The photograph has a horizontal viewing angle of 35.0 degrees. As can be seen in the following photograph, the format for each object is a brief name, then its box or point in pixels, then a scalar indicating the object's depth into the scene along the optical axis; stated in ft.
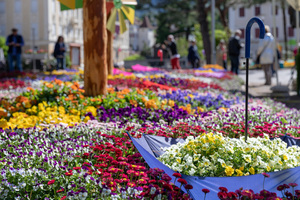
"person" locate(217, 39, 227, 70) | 96.32
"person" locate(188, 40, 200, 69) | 77.34
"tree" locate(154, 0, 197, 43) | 117.39
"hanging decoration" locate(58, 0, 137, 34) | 43.01
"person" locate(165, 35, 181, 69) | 66.74
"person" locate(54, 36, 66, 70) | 64.13
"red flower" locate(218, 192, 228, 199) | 10.09
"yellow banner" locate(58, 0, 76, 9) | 30.82
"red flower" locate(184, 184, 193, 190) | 10.67
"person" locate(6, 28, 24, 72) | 58.75
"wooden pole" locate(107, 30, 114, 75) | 47.09
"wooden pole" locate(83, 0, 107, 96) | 28.53
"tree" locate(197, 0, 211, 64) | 98.12
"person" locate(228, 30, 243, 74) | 59.98
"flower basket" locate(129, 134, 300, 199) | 11.34
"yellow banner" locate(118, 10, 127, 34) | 44.33
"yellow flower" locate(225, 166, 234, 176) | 11.84
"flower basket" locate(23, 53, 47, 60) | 92.76
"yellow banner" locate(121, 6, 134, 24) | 43.46
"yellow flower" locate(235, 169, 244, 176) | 11.88
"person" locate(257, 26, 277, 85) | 50.72
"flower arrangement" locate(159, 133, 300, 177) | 12.26
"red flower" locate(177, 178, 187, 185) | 10.92
